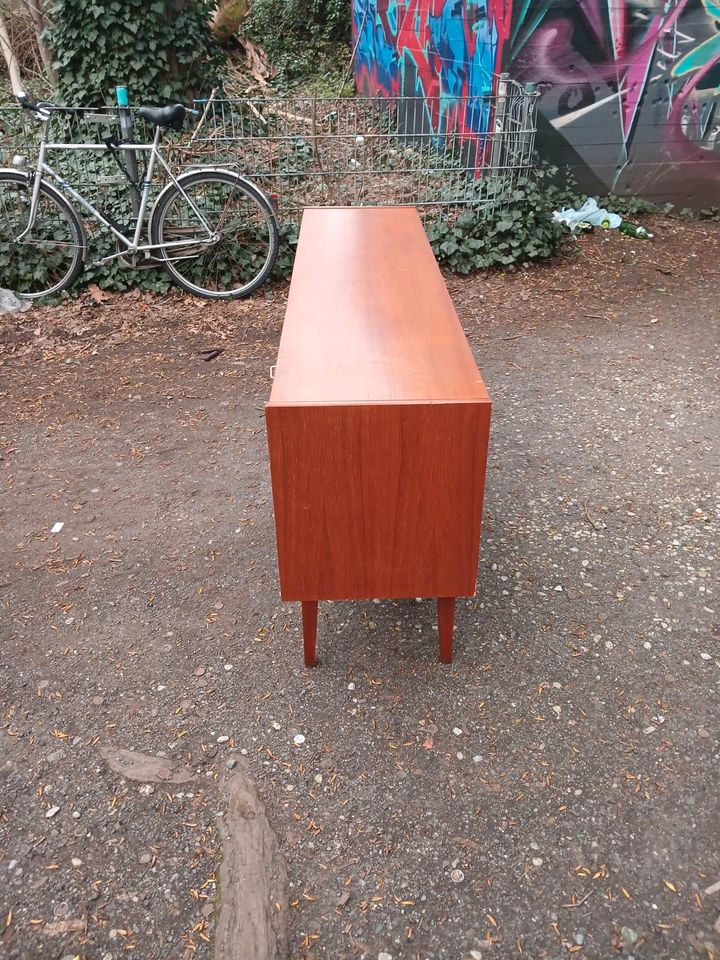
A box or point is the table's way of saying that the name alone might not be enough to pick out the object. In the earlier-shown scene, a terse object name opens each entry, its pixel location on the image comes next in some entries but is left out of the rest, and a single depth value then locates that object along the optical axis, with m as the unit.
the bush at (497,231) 5.55
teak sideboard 1.91
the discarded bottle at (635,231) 6.11
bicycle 4.93
